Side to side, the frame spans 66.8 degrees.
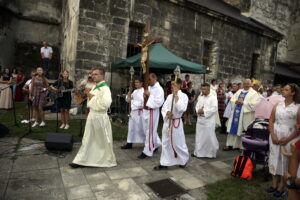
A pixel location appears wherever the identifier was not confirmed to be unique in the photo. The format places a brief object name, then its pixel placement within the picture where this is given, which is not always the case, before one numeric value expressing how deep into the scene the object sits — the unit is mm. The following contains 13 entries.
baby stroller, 4494
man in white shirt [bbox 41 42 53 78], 12508
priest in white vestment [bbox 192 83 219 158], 5621
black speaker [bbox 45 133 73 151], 5066
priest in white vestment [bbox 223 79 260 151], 6199
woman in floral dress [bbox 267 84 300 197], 3709
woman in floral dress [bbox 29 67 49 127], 7193
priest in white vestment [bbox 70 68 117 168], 4434
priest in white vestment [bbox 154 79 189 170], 4715
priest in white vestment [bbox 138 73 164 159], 5262
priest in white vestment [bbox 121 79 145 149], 5892
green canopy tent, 8477
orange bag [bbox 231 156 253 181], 4484
